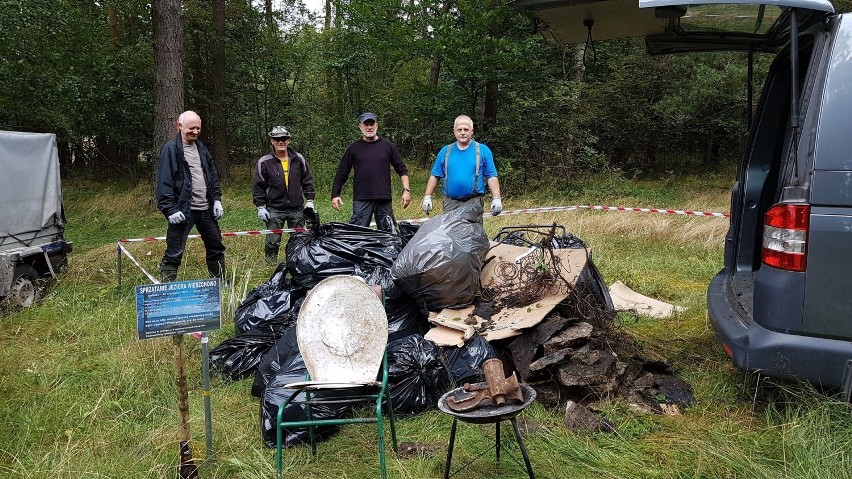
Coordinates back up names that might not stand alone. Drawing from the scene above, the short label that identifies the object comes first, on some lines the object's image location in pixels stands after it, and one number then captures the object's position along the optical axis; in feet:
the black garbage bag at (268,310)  13.50
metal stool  6.91
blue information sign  8.10
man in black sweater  18.67
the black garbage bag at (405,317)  12.28
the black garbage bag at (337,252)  13.91
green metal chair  8.89
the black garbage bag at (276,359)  10.79
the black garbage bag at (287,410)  9.29
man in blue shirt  16.62
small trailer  16.48
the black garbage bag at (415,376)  9.95
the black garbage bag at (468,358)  10.54
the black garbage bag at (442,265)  11.90
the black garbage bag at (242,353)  11.98
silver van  7.50
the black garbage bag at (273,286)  14.25
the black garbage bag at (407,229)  15.47
